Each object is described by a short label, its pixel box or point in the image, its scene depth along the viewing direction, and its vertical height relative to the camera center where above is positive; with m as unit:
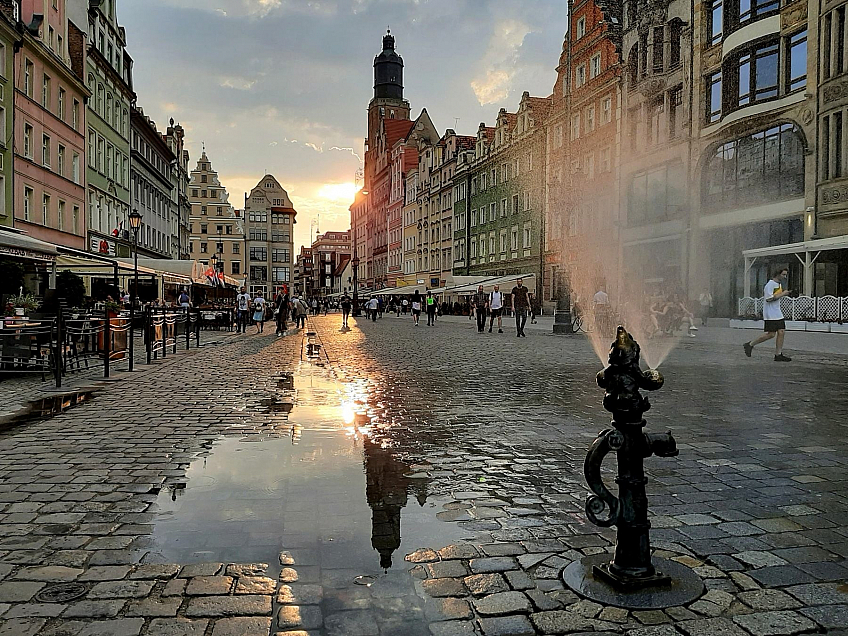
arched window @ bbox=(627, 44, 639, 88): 36.72 +12.22
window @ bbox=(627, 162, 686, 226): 33.66 +5.27
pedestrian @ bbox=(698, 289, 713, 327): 31.61 -0.13
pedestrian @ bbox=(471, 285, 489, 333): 28.70 -0.59
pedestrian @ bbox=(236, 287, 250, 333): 28.75 -0.29
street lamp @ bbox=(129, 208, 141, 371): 23.47 +2.69
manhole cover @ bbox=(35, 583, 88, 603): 2.97 -1.25
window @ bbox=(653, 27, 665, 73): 33.58 +11.91
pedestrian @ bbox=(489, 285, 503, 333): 28.50 -0.06
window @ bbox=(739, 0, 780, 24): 28.38 +11.89
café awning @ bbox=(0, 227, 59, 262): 12.35 +0.97
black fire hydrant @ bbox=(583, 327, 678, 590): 3.12 -0.73
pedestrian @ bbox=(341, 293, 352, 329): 41.95 -0.32
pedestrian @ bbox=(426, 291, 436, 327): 36.34 -0.48
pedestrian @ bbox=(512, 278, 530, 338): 24.70 -0.17
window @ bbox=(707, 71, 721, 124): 31.13 +9.01
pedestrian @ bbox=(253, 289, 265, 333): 35.38 -0.57
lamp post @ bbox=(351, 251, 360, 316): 59.00 +0.10
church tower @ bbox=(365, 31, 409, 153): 112.50 +34.24
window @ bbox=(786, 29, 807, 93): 26.96 +9.14
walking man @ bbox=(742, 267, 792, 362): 14.25 -0.30
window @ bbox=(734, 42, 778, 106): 28.48 +9.28
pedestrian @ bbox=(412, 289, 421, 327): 38.61 -0.41
